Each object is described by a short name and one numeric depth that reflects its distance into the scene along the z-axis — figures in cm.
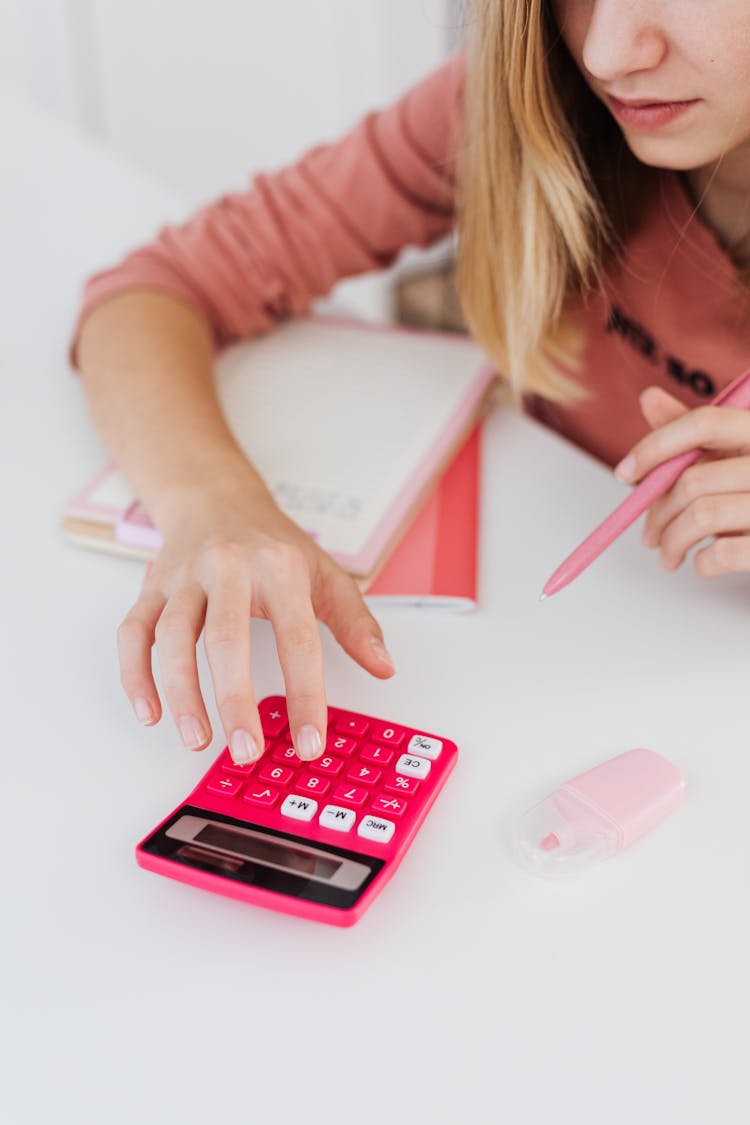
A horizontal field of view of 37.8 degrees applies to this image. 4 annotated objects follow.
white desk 36
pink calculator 41
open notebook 62
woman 51
